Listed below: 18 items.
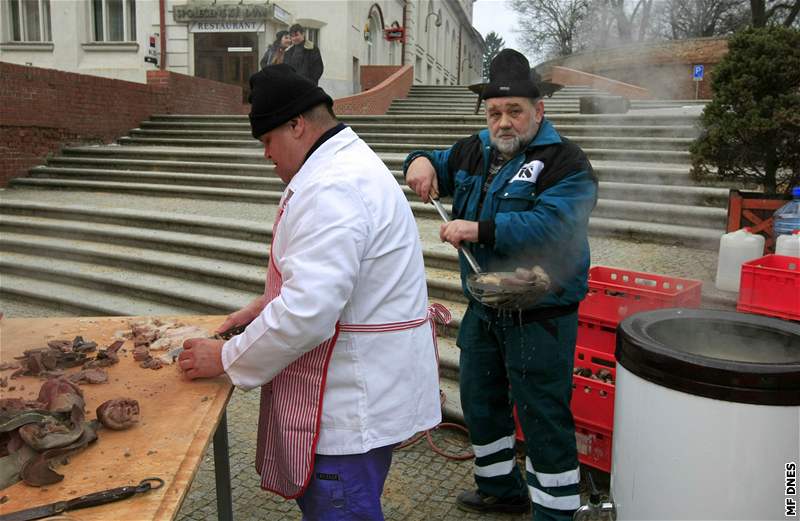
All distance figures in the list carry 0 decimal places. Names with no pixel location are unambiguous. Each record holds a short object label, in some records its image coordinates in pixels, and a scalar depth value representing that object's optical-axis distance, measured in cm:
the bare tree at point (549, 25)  2838
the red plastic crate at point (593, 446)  317
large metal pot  164
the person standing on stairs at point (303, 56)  945
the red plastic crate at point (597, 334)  337
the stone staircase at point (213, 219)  586
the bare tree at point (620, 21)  1352
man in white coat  178
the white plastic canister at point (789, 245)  361
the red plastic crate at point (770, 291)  292
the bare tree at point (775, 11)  2358
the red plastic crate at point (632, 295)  321
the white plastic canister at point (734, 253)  418
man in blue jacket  258
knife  139
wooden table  148
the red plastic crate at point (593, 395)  310
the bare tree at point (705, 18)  2217
